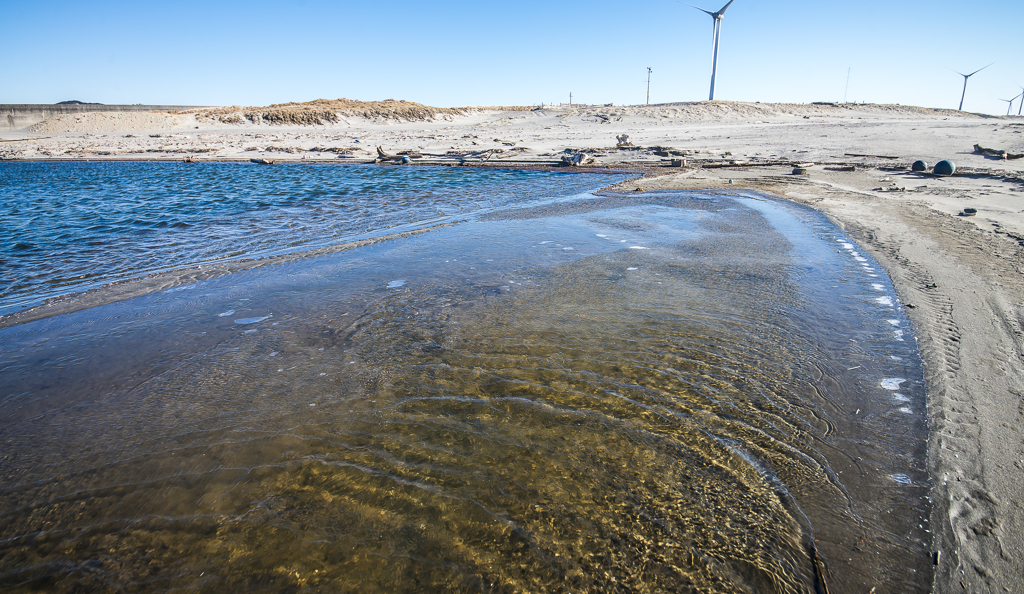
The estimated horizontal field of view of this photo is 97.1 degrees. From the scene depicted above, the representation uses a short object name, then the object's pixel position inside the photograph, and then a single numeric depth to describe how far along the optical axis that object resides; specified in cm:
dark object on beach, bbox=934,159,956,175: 1176
